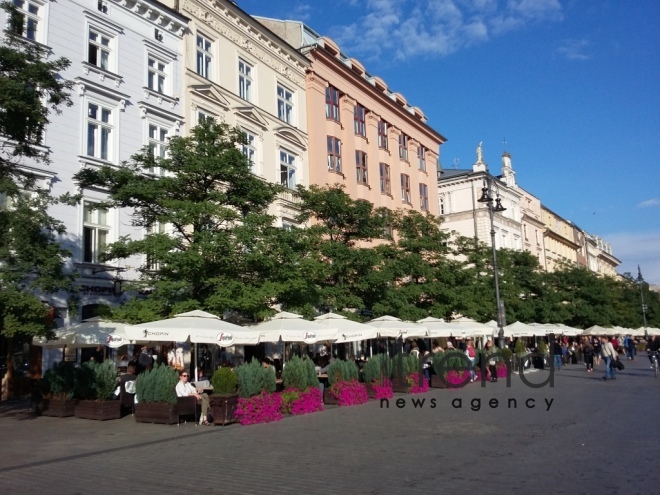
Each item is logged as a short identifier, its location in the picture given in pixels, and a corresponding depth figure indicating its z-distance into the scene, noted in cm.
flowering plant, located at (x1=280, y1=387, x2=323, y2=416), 1673
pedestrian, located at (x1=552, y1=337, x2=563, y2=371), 3816
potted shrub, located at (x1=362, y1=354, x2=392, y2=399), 2084
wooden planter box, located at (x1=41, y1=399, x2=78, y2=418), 1647
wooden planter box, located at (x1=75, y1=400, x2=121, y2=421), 1595
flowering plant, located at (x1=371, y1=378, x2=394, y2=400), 2081
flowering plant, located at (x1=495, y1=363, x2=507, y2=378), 2953
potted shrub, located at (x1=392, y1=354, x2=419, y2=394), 2264
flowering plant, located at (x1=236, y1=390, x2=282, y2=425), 1504
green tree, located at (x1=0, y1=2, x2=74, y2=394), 1345
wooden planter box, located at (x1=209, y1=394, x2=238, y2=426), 1481
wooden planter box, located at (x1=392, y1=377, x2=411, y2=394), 2272
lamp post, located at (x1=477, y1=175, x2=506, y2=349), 2906
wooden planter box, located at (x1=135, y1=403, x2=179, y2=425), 1504
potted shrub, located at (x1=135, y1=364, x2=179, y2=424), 1508
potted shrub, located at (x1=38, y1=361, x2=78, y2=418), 1652
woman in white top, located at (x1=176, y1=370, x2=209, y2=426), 1505
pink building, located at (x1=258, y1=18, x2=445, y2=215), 3772
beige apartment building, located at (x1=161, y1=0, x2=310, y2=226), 2947
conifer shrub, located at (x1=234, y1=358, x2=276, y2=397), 1539
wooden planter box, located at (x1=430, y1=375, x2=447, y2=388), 2480
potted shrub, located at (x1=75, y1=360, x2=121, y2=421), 1598
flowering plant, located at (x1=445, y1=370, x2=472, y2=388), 2492
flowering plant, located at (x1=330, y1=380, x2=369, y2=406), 1897
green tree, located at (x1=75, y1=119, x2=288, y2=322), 1841
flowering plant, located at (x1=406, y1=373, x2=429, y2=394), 2284
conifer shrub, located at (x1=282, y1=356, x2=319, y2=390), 1734
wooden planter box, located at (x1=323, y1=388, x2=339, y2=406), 1908
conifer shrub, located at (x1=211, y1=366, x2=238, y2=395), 1523
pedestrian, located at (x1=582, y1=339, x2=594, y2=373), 3425
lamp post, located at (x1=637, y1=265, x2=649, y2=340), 7354
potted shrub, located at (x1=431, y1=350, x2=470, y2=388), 2492
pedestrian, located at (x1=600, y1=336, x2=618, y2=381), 2806
